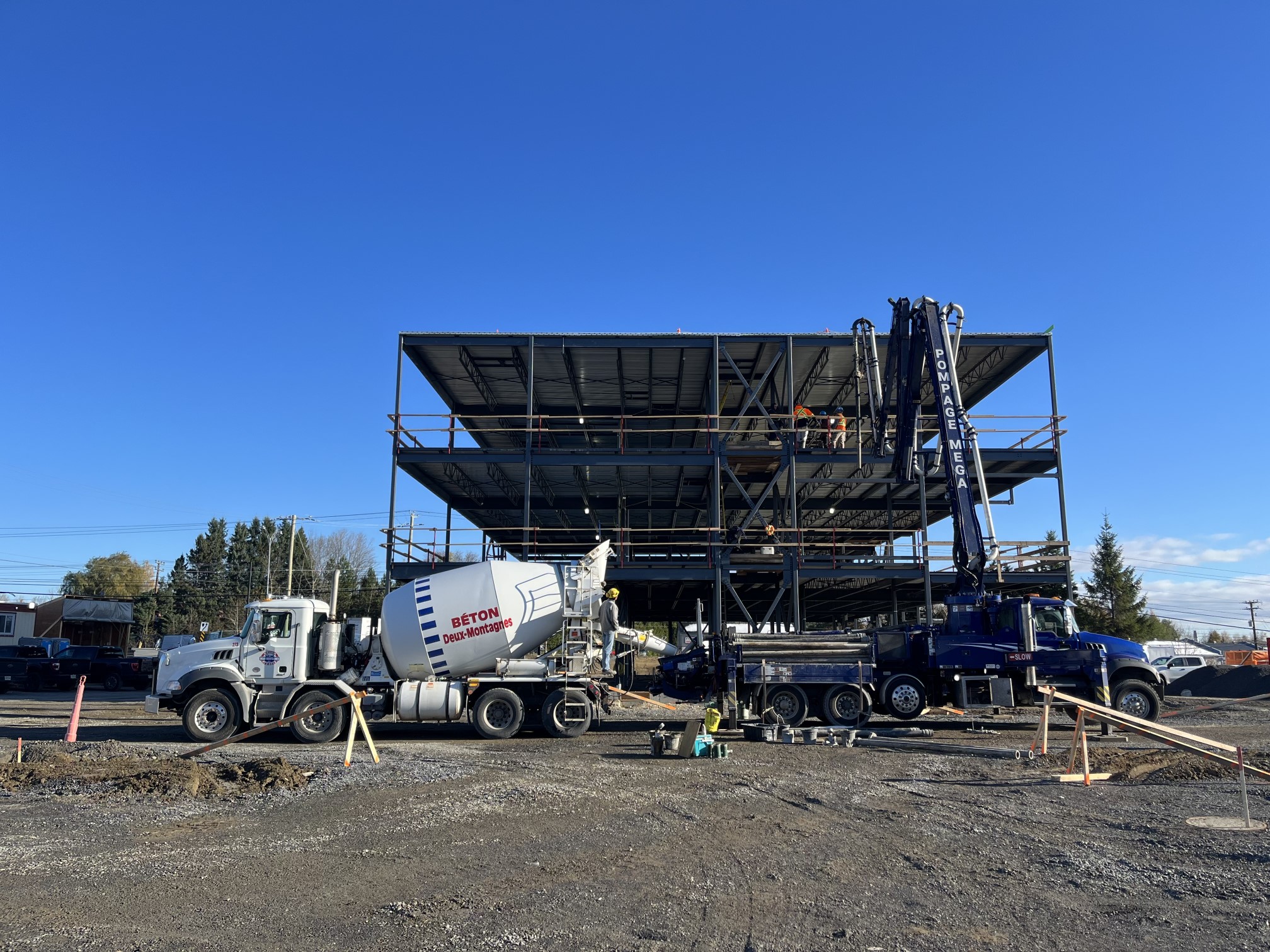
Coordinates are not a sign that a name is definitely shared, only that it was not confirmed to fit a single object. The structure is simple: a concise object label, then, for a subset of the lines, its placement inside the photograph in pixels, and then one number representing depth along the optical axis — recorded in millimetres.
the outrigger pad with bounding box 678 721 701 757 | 14492
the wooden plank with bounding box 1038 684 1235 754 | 10547
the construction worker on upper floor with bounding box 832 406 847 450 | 24922
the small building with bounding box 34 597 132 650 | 54062
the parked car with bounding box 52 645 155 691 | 34406
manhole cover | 8609
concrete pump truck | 17797
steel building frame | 24953
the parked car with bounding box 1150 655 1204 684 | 34875
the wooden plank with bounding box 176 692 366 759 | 12914
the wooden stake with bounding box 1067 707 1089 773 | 11461
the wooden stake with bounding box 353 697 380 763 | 13172
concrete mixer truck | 16547
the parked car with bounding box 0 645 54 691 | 32781
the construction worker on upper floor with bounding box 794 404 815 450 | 25022
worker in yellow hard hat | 17375
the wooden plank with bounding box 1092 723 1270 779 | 10008
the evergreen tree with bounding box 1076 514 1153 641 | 45500
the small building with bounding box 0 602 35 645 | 51844
